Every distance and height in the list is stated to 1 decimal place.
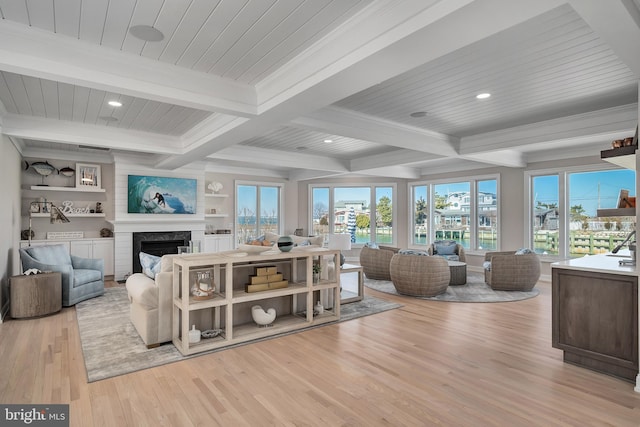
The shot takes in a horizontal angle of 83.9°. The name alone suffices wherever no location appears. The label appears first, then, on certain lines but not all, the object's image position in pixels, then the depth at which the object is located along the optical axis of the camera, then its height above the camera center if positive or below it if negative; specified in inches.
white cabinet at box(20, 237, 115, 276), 265.6 -24.7
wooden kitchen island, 112.4 -34.1
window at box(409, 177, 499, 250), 324.8 +2.2
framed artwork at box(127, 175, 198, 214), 281.7 +17.3
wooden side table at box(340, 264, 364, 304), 211.9 -40.3
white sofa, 139.8 -35.9
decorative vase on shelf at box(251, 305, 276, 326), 156.3 -44.3
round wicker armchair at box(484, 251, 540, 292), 239.1 -38.6
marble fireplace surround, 276.5 -16.7
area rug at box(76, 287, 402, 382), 122.3 -51.1
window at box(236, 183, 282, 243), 366.3 +5.8
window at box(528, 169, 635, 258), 257.6 +2.3
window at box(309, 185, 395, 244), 394.0 +3.5
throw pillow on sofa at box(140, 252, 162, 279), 158.2 -22.6
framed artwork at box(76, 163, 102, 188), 276.7 +31.8
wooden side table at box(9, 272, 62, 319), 175.9 -39.7
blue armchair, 196.2 -32.0
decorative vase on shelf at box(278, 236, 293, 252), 168.6 -13.7
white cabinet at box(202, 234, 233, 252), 326.0 -24.9
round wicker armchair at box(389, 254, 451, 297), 221.3 -37.8
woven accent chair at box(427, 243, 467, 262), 301.2 -32.7
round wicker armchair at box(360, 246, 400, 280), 279.1 -37.3
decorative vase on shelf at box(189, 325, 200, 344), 137.9 -46.8
